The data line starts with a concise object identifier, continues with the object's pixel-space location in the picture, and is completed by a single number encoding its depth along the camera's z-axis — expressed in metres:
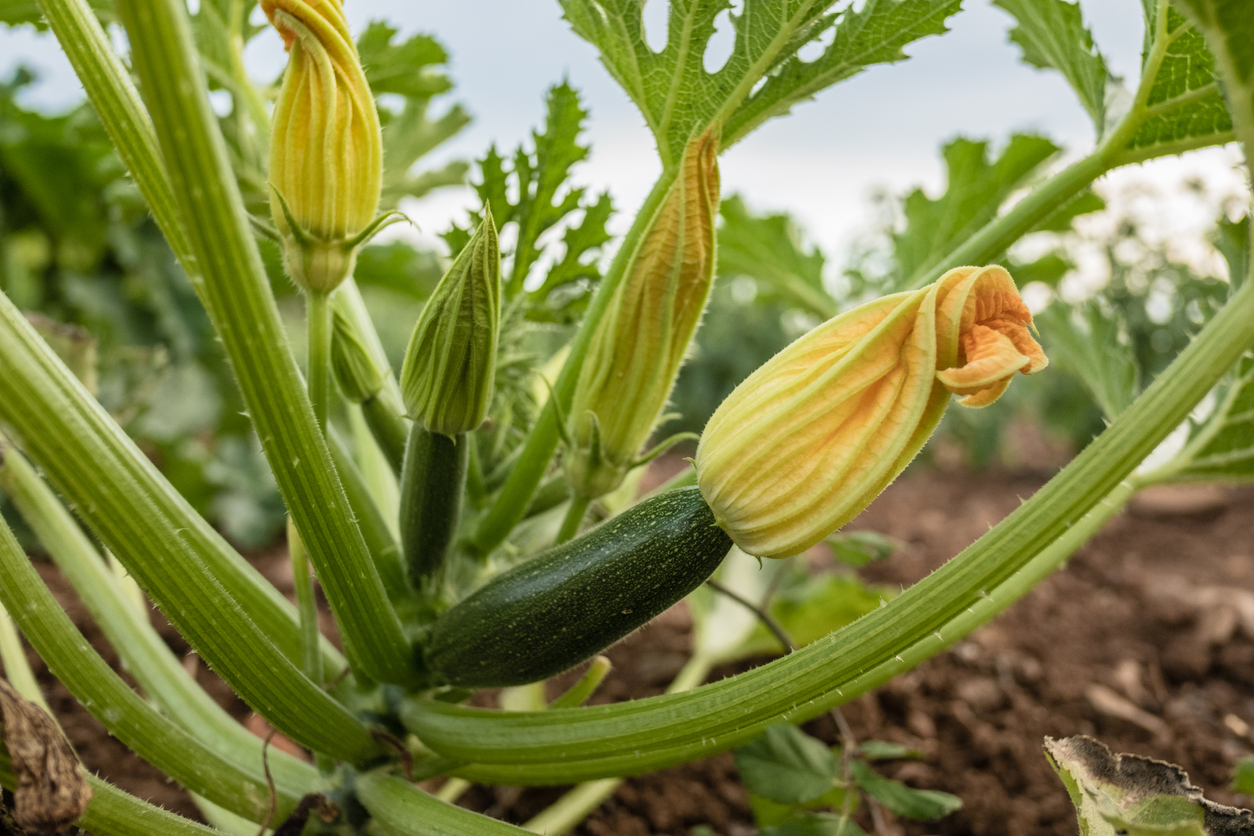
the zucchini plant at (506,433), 0.40
